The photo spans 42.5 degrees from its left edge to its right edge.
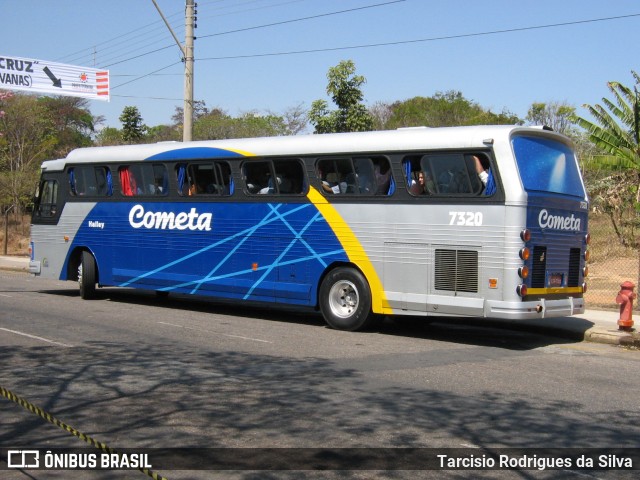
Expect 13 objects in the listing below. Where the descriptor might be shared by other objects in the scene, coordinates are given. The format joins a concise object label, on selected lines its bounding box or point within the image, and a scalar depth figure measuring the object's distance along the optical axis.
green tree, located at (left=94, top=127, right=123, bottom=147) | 62.45
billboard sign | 29.80
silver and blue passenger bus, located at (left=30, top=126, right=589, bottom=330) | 12.58
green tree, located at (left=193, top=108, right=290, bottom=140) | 52.60
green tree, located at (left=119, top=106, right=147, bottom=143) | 53.66
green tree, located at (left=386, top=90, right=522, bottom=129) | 50.55
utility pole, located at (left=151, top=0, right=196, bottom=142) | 22.70
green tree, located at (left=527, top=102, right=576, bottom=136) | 49.28
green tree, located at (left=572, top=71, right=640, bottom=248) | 19.39
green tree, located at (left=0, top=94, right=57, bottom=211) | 42.78
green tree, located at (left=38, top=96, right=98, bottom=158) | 65.32
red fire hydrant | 13.64
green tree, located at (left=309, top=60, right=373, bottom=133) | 28.33
